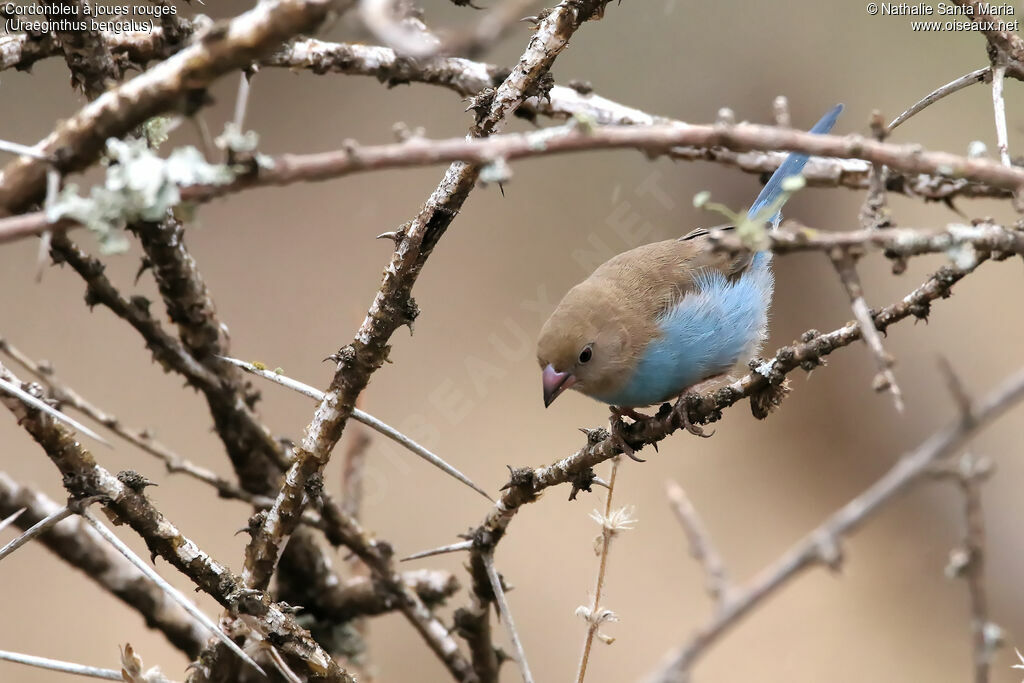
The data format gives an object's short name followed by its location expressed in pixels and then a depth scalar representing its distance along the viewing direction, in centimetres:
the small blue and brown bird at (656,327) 708
